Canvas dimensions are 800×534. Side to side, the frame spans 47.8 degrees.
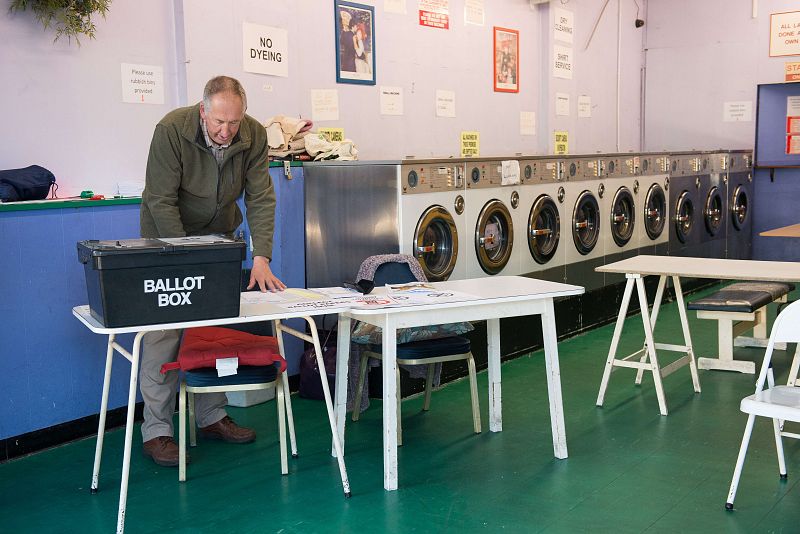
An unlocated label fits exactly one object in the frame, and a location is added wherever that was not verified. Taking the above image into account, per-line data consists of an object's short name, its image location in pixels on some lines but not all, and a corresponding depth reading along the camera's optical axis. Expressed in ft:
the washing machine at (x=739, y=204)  29.35
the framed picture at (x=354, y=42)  18.95
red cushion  11.35
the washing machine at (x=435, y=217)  15.89
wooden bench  16.80
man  11.80
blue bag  12.63
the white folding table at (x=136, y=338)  9.70
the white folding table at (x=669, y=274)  14.44
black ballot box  9.48
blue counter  12.66
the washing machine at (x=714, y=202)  27.68
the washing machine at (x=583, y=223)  20.75
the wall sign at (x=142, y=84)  14.88
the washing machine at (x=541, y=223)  19.15
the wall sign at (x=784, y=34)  29.09
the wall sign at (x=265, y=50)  16.67
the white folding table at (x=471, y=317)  11.05
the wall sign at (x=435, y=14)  21.17
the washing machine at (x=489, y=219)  17.43
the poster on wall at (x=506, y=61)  23.82
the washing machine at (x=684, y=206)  25.73
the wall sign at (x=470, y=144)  22.91
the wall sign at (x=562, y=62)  26.13
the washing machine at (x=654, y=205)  24.00
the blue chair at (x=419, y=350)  13.07
